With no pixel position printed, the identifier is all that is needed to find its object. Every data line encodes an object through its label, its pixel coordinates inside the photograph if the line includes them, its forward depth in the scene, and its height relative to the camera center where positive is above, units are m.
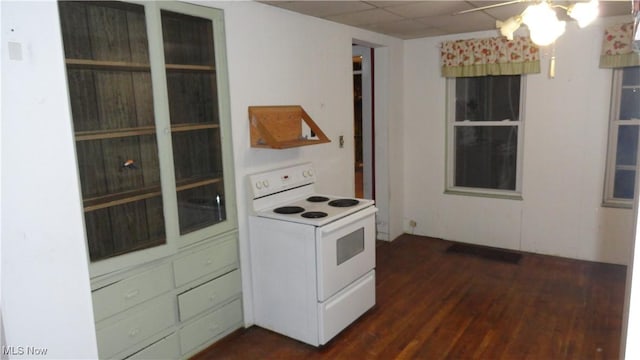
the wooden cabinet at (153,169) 2.17 -0.27
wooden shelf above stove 2.95 -0.07
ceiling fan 2.07 +0.43
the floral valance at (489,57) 4.14 +0.52
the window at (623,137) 3.83 -0.27
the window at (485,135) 4.46 -0.26
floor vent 4.32 -1.44
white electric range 2.75 -0.94
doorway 4.74 -0.04
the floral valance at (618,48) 3.62 +0.49
